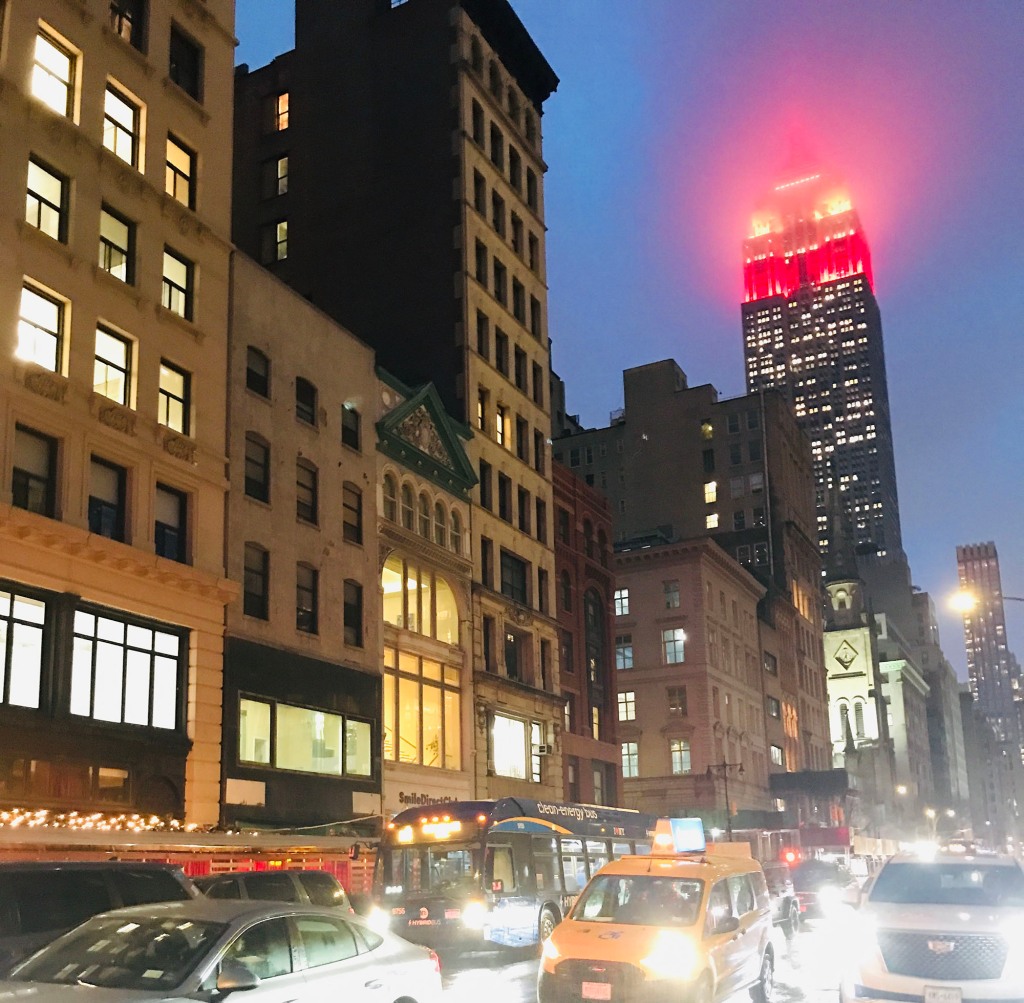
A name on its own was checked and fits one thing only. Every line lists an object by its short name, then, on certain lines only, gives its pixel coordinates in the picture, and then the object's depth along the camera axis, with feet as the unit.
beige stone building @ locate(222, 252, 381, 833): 110.32
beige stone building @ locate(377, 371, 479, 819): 136.87
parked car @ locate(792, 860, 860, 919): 127.13
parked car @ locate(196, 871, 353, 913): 57.57
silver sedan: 31.19
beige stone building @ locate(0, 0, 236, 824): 87.51
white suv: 44.57
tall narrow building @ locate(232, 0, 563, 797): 165.27
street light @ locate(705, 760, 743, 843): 244.22
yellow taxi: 48.29
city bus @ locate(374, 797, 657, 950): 80.74
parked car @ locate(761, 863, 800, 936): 99.71
